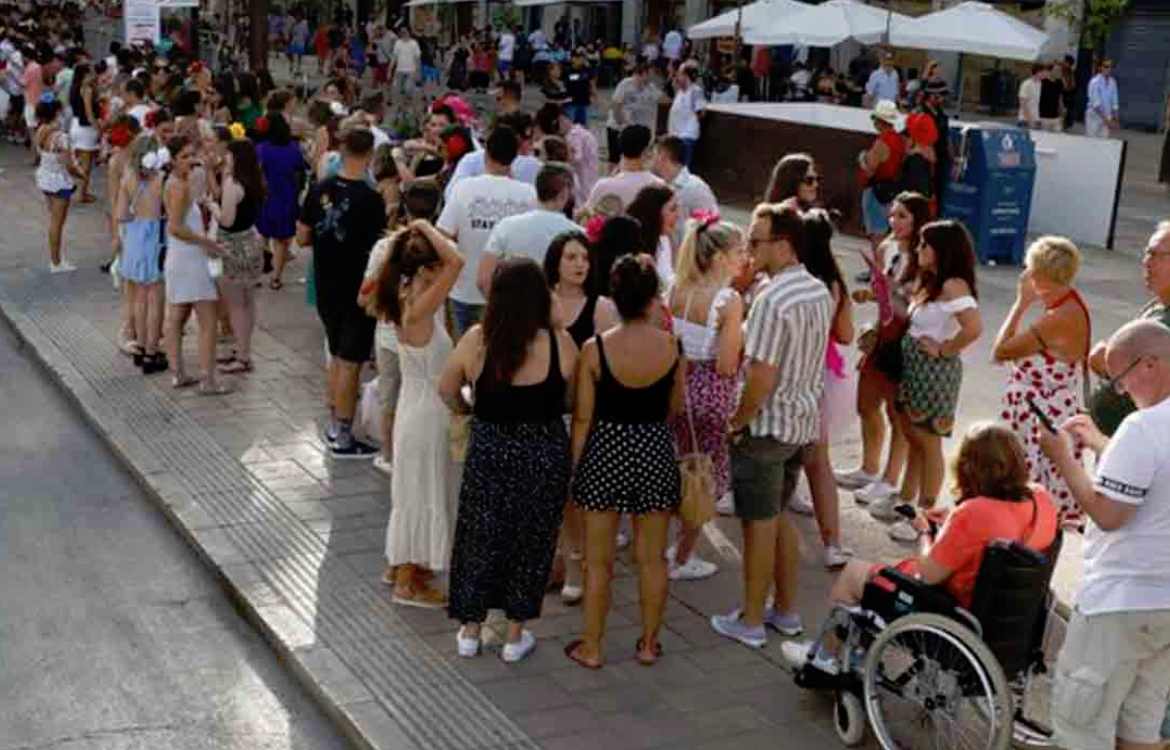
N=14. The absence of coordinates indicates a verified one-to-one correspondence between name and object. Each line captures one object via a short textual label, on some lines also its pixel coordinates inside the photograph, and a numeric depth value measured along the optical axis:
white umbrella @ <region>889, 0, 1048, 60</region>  23.98
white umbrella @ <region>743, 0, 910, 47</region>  26.67
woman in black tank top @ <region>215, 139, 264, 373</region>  10.02
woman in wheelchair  5.22
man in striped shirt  6.12
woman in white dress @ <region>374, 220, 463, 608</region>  6.69
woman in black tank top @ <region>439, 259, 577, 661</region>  5.79
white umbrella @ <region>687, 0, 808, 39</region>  28.17
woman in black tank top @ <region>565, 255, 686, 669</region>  5.85
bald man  4.63
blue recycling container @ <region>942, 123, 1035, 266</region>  15.68
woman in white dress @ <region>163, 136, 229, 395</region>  9.55
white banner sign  20.41
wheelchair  5.07
